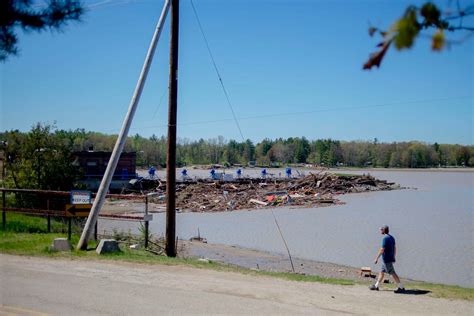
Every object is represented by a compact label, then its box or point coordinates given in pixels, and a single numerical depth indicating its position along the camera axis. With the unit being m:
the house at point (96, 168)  56.41
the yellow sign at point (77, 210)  15.61
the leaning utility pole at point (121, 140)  14.56
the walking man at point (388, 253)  11.59
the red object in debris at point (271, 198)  52.93
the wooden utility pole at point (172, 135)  15.98
